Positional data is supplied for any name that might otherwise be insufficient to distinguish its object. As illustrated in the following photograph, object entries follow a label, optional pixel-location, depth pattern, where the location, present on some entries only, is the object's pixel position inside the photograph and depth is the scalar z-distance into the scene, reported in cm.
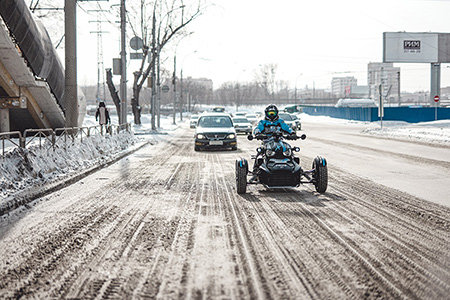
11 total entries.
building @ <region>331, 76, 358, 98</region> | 16200
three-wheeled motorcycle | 962
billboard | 5997
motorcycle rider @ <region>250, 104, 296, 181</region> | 1016
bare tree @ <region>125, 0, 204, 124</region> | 3854
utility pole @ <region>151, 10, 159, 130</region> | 3605
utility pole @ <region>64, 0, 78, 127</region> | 1564
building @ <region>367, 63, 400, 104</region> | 18145
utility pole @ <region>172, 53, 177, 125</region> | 5369
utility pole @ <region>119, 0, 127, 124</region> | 2491
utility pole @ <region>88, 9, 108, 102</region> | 6050
